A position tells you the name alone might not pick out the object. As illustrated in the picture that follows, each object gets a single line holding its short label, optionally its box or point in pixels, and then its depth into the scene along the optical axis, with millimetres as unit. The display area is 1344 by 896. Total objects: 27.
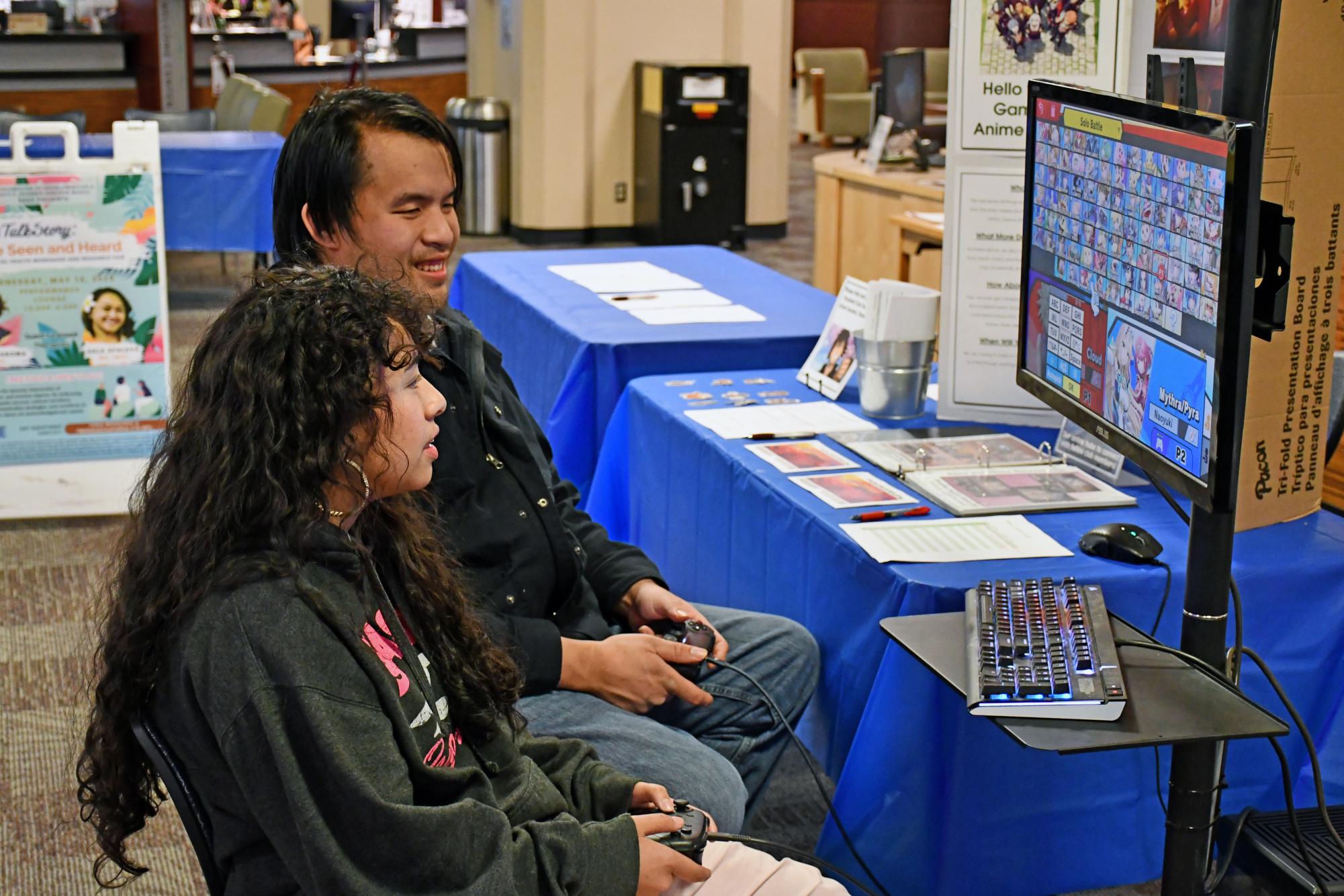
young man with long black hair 1884
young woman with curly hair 1184
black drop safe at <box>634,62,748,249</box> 8242
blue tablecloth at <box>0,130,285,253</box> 6523
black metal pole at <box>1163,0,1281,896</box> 1538
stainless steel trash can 8898
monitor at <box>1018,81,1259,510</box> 1414
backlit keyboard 1442
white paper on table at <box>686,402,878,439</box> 2510
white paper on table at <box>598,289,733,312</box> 3549
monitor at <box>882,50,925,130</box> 6824
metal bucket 2537
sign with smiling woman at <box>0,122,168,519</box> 3857
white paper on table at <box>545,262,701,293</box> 3812
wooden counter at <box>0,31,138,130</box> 9227
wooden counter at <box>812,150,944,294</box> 6082
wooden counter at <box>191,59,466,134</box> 10297
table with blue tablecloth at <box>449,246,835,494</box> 3127
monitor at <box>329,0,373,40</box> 10672
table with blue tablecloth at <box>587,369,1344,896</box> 1840
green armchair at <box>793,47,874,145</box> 13727
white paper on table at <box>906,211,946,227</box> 5602
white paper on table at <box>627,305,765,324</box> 3357
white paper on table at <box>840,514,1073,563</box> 1905
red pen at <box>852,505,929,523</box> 2053
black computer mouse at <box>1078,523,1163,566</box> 1876
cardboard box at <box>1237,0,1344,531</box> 1845
